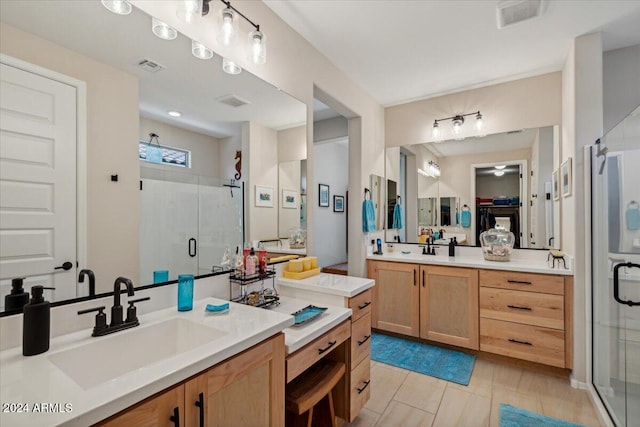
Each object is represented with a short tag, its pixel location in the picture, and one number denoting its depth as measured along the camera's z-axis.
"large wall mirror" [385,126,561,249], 2.97
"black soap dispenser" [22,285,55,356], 0.91
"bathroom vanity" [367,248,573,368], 2.43
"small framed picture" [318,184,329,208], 4.67
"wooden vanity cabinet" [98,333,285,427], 0.81
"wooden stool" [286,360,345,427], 1.39
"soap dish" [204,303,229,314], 1.36
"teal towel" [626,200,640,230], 1.61
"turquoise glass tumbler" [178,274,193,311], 1.40
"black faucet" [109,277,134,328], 1.13
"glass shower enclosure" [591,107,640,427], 1.65
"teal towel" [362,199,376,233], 3.31
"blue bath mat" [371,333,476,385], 2.51
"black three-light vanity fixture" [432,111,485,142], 3.21
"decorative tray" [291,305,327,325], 1.51
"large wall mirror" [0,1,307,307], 1.07
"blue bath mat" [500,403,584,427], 1.89
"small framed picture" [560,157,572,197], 2.40
